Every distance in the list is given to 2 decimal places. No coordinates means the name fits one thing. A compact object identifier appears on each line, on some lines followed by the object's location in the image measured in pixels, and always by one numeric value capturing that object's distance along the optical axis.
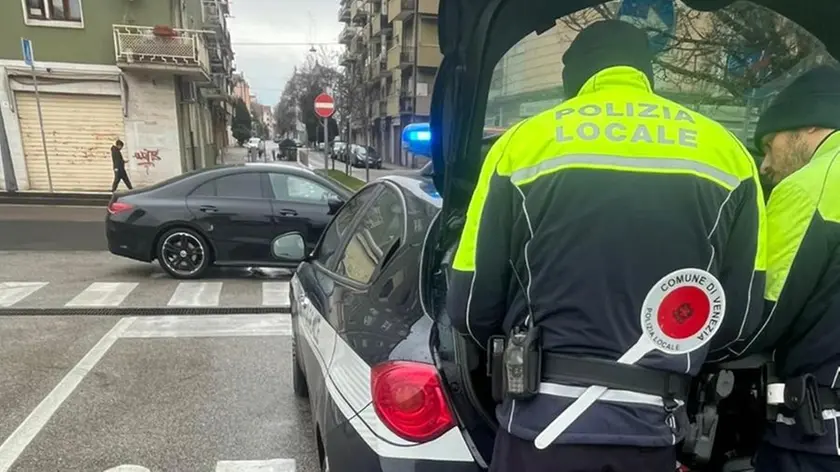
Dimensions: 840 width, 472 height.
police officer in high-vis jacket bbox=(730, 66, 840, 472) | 1.56
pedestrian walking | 16.12
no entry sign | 16.12
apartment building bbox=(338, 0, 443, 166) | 36.78
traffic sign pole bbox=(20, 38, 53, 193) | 13.75
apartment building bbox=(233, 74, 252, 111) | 88.46
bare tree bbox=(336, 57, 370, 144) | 34.12
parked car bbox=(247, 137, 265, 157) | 40.81
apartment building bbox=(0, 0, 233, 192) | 17.27
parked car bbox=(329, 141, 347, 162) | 43.22
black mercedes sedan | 7.45
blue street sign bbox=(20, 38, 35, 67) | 13.75
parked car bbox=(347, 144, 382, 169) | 37.03
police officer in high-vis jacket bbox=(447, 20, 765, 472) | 1.40
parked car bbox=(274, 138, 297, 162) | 42.31
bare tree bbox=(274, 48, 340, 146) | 38.53
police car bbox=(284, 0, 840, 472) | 1.80
